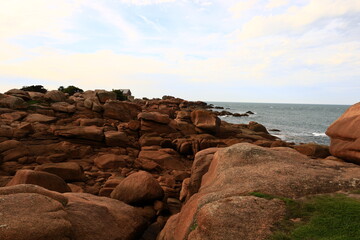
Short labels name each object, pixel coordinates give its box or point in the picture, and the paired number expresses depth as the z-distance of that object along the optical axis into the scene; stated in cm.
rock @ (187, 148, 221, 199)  1054
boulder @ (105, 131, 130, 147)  1962
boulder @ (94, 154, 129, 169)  1627
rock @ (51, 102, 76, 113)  2538
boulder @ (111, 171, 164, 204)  1059
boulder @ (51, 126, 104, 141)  1881
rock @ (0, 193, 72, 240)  534
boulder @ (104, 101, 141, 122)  2658
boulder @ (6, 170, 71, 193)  984
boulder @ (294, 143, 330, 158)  1947
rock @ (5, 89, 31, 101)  2831
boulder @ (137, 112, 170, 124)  2308
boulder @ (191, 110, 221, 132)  2420
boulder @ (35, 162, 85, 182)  1329
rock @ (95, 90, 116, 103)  3294
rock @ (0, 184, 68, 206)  690
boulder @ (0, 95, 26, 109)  2433
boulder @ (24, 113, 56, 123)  2174
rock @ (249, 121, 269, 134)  3431
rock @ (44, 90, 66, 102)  3075
